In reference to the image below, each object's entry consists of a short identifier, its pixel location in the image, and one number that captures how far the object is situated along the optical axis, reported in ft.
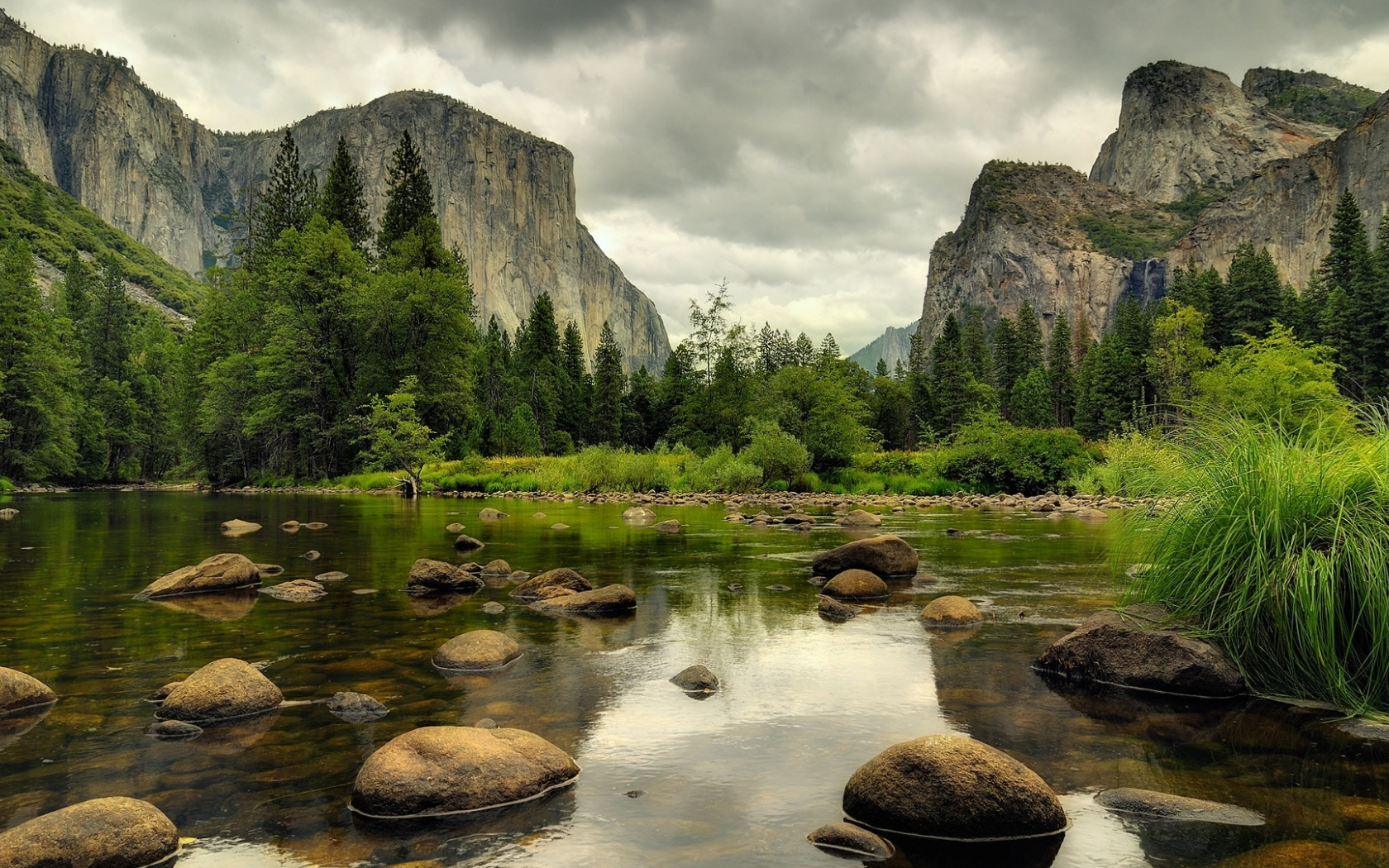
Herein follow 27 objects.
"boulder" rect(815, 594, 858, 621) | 34.55
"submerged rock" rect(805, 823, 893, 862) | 13.14
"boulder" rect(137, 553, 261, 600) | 37.99
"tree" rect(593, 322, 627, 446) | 288.92
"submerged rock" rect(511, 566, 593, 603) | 38.50
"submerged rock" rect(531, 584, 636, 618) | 35.32
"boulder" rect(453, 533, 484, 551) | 57.31
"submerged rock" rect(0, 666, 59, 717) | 20.31
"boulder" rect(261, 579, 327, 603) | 37.63
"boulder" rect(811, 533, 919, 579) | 44.78
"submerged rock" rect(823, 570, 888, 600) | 39.45
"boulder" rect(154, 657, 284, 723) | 20.03
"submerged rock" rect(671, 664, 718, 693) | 23.48
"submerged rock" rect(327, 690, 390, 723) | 20.21
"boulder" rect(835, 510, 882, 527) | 78.38
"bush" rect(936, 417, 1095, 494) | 133.59
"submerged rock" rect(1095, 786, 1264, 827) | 14.20
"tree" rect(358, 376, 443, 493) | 143.33
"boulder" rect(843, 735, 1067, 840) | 14.03
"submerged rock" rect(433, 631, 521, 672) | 25.29
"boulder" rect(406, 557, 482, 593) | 40.63
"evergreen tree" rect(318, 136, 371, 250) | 208.13
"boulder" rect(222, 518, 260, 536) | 70.49
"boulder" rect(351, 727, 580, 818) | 14.75
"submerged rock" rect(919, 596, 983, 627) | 32.27
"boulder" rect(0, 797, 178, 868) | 11.98
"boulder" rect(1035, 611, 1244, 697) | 22.18
